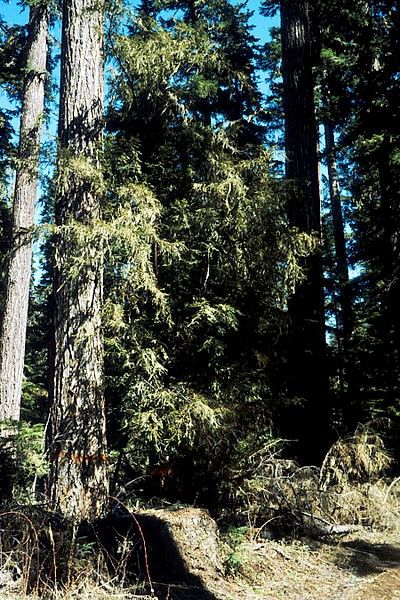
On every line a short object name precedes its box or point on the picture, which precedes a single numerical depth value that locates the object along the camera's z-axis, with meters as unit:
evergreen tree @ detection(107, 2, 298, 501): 5.36
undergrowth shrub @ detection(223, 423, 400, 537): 5.85
